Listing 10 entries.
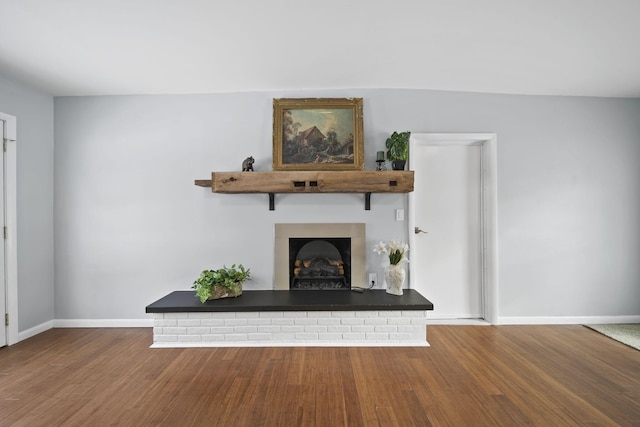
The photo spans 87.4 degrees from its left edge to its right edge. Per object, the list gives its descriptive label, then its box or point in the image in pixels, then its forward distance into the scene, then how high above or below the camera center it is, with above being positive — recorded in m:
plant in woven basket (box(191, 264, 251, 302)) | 2.96 -0.63
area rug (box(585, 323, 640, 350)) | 2.96 -1.13
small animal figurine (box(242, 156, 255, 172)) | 3.20 +0.47
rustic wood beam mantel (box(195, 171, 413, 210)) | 3.04 +0.29
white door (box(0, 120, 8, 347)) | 2.91 -0.53
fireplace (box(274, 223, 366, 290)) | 3.39 -0.44
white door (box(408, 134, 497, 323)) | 3.51 -0.15
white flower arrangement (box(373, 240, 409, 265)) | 3.10 -0.34
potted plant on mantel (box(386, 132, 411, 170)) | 3.18 +0.61
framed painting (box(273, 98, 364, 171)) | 3.32 +0.81
